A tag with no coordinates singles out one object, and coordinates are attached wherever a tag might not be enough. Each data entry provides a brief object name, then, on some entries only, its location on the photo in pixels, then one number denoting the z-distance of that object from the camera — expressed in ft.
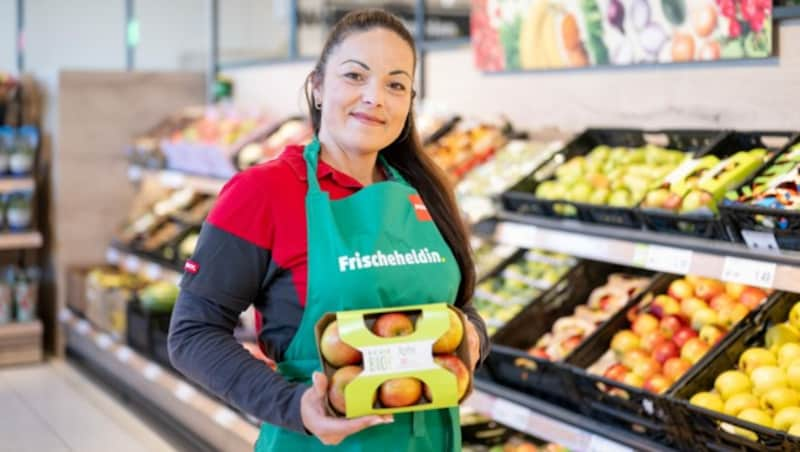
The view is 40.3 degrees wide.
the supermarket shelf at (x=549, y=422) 9.21
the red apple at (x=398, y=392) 5.37
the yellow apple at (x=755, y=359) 8.68
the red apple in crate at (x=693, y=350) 9.46
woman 5.77
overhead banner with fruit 10.32
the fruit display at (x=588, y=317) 10.64
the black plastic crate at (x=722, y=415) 7.83
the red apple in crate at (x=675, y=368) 9.38
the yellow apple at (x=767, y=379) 8.39
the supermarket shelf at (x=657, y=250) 8.07
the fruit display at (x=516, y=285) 11.64
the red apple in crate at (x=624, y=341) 9.99
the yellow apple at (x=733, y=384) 8.52
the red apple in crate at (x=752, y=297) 9.69
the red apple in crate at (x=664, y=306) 10.19
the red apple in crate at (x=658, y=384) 9.25
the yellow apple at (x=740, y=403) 8.31
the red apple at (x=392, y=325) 5.50
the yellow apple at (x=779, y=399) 8.21
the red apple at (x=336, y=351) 5.40
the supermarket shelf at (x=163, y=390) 14.71
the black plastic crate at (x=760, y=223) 7.99
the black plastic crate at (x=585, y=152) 9.99
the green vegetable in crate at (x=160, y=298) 17.75
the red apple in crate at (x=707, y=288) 10.21
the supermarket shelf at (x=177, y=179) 17.58
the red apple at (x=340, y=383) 5.35
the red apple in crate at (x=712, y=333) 9.57
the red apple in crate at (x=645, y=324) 10.07
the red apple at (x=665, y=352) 9.73
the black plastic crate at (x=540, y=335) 10.09
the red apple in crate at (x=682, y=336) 9.83
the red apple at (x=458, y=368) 5.55
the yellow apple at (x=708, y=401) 8.49
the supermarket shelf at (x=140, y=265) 18.12
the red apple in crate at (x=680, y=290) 10.26
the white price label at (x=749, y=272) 8.07
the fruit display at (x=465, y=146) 12.98
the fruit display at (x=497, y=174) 11.35
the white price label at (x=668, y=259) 8.86
